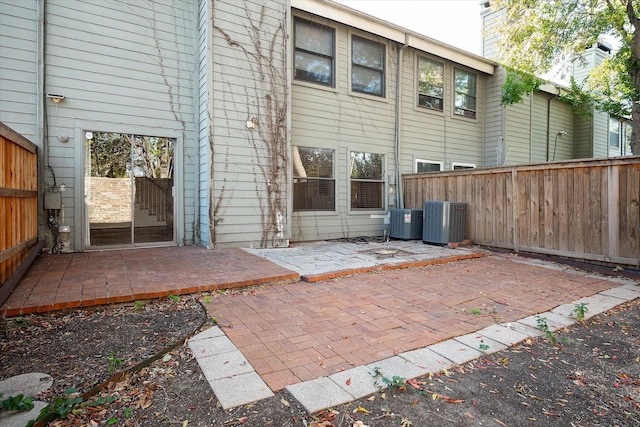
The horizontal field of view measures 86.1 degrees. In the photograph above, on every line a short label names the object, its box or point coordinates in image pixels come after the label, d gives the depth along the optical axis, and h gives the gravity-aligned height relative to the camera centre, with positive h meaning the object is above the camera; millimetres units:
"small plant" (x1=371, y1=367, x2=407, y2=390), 1993 -1028
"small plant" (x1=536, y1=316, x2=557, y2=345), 2731 -1009
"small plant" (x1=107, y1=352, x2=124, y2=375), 2102 -995
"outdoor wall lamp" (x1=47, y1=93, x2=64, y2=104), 5340 +1723
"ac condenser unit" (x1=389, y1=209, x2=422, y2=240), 7930 -351
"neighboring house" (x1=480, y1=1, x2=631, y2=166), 10633 +3005
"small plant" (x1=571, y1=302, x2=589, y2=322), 3203 -983
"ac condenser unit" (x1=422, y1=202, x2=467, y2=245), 7121 -272
